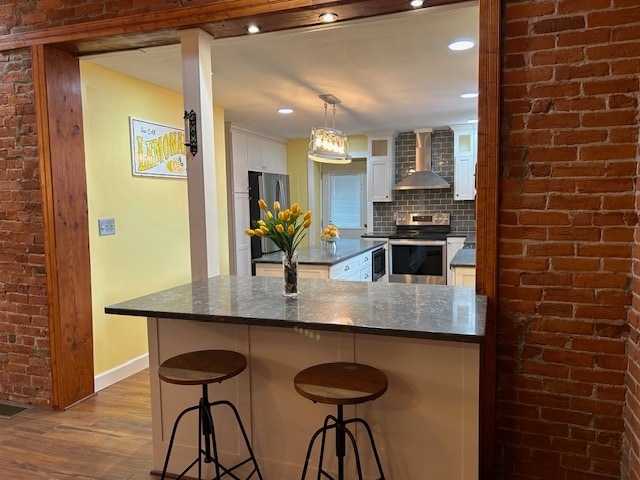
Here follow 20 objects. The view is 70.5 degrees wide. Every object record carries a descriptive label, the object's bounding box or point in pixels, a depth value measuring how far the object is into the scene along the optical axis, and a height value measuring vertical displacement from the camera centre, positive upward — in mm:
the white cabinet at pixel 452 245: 5902 -435
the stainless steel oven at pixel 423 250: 6012 -508
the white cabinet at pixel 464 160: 6066 +700
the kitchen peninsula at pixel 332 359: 1808 -629
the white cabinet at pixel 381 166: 6582 +682
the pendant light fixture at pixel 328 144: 3975 +635
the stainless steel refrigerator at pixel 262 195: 6020 +284
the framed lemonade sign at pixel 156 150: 3643 +575
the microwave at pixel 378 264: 5539 -652
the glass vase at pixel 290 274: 2262 -299
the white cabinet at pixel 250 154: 5598 +849
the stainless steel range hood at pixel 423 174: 6273 +535
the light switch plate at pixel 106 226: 3326 -60
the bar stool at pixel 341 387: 1599 -635
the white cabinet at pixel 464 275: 3434 -488
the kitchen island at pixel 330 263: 3994 -453
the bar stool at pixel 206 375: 1788 -631
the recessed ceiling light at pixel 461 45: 2879 +1077
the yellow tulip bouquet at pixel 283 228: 2219 -63
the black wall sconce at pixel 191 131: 2545 +484
